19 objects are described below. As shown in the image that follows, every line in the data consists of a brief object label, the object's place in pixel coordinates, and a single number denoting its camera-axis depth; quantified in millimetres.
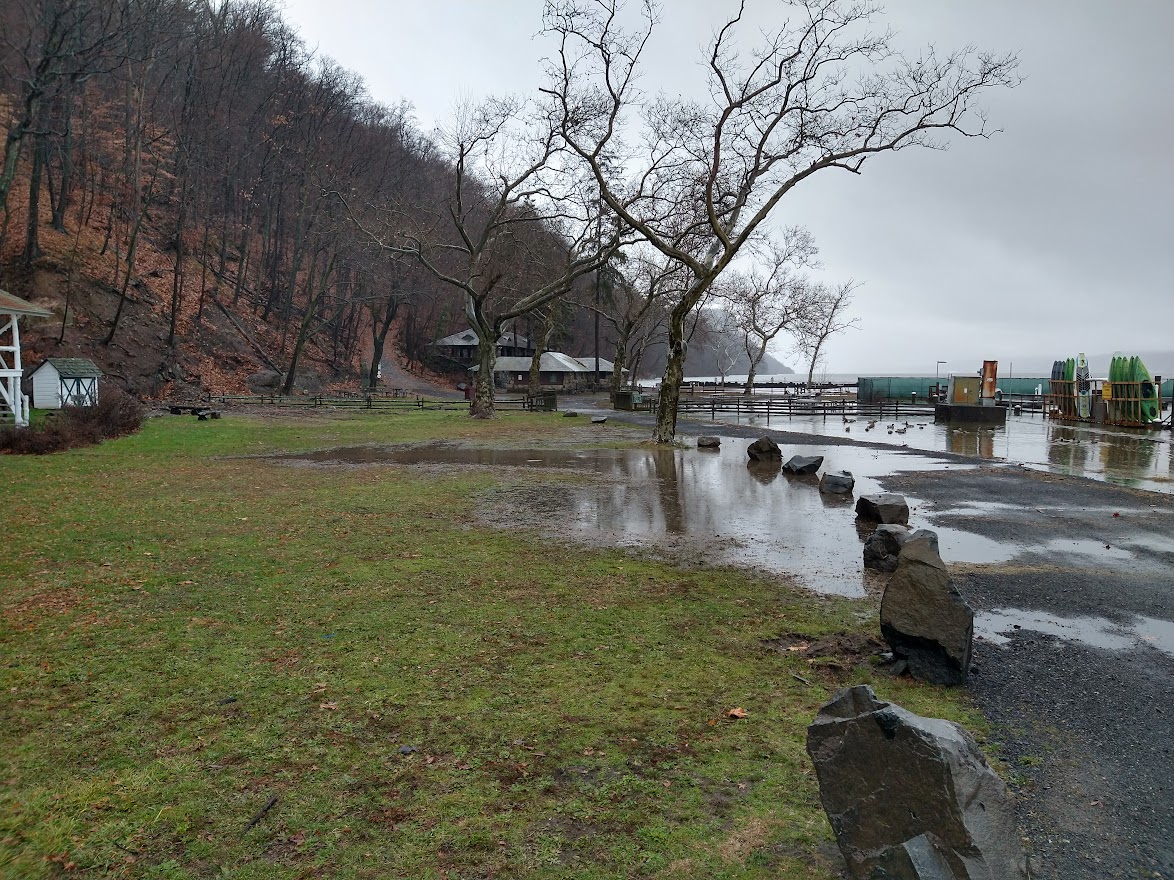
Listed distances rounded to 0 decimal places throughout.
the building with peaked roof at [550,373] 67625
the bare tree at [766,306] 63375
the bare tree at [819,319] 70312
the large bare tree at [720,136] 21109
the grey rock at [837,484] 15133
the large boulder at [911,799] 2795
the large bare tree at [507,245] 29531
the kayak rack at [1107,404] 37906
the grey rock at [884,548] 9031
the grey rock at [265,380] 42047
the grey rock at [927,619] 5621
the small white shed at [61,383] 24891
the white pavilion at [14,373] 19978
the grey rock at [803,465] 17969
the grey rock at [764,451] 20438
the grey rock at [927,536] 6063
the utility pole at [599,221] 31028
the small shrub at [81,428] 17078
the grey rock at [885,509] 11688
